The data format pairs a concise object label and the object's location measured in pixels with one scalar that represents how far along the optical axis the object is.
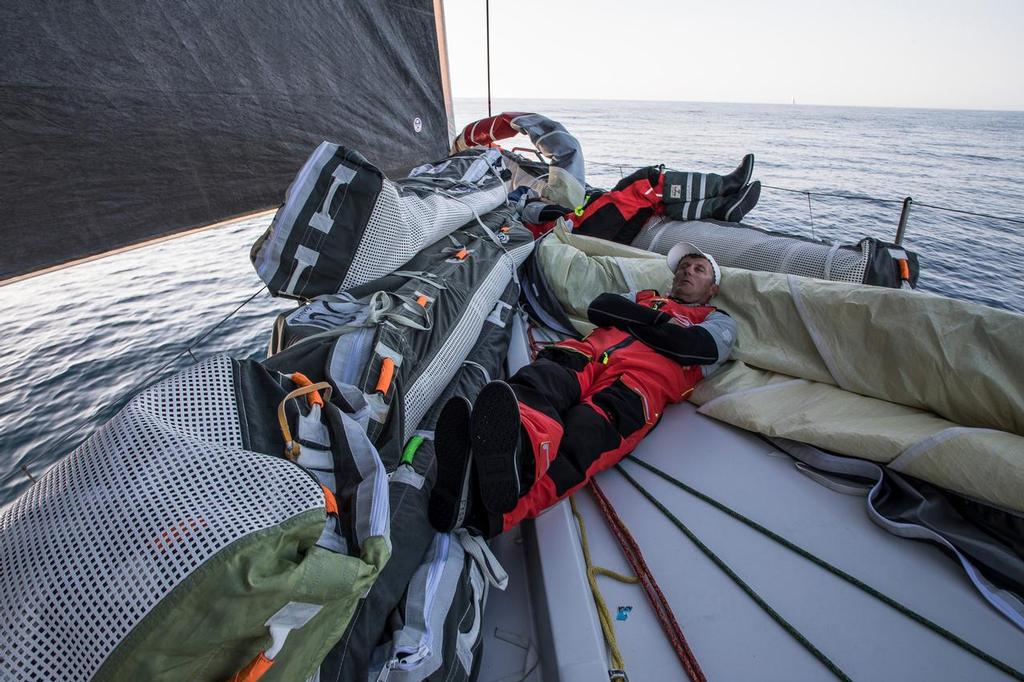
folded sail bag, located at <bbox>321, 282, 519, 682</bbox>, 0.84
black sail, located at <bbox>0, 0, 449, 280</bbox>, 1.48
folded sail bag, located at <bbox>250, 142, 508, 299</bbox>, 1.47
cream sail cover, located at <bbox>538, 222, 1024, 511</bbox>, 1.30
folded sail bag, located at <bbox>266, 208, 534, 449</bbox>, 1.17
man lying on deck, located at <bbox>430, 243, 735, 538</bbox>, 1.13
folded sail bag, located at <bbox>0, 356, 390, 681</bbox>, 0.51
